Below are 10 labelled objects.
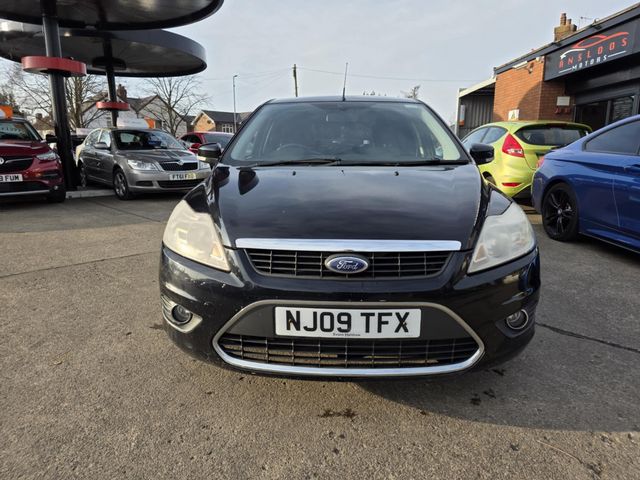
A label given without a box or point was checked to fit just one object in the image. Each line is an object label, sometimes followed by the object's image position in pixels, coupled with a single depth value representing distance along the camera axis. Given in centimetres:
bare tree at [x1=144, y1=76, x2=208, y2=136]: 4601
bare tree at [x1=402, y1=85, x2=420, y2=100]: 4896
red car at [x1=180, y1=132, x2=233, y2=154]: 1402
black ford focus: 165
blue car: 387
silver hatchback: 820
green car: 634
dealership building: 913
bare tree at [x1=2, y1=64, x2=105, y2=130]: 3500
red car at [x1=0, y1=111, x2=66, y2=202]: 689
